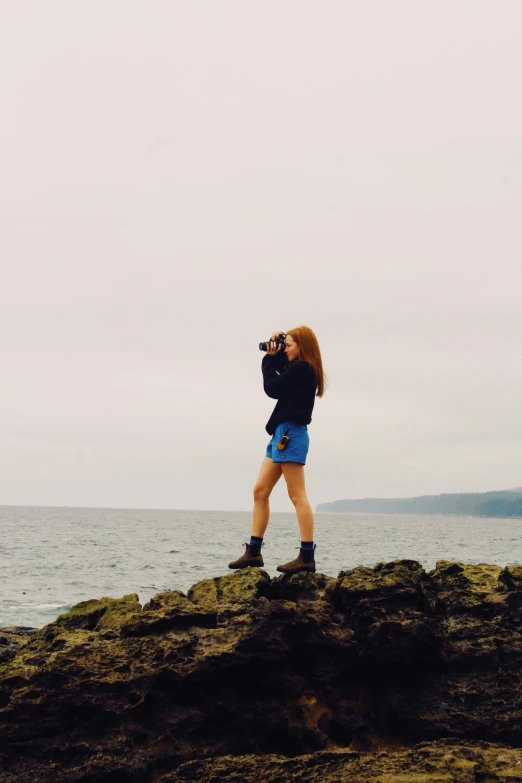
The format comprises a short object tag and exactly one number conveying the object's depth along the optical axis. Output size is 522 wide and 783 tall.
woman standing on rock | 7.97
